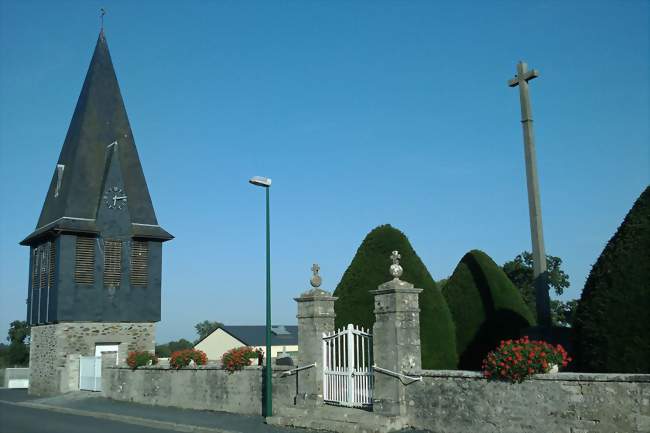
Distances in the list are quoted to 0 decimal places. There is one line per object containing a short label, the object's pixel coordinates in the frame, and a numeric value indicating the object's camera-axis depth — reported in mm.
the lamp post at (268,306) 15406
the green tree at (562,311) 45031
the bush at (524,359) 10625
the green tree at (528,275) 44234
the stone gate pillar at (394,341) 13031
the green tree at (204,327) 114688
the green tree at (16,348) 56797
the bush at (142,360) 22078
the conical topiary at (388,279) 15547
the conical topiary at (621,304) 9469
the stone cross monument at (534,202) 13609
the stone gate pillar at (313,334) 15375
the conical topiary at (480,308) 17781
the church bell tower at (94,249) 28641
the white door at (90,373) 26125
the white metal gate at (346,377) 14156
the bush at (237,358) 17391
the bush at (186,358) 19734
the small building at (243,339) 60125
